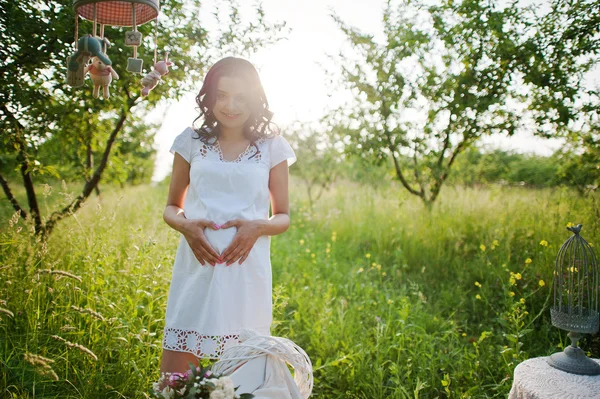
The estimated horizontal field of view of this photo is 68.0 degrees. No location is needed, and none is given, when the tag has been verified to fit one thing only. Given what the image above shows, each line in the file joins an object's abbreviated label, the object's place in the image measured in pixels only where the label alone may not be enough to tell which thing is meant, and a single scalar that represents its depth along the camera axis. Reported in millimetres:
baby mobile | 1631
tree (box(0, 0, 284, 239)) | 2961
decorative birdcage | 2008
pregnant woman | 1900
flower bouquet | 1280
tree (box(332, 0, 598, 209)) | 4918
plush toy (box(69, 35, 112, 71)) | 1605
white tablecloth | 1853
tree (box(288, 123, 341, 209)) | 10141
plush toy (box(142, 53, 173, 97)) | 1819
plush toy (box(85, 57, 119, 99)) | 1725
